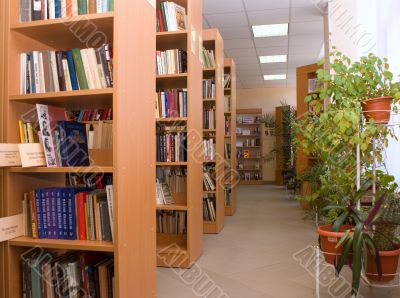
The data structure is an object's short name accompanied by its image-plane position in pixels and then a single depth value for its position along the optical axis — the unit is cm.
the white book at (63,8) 187
